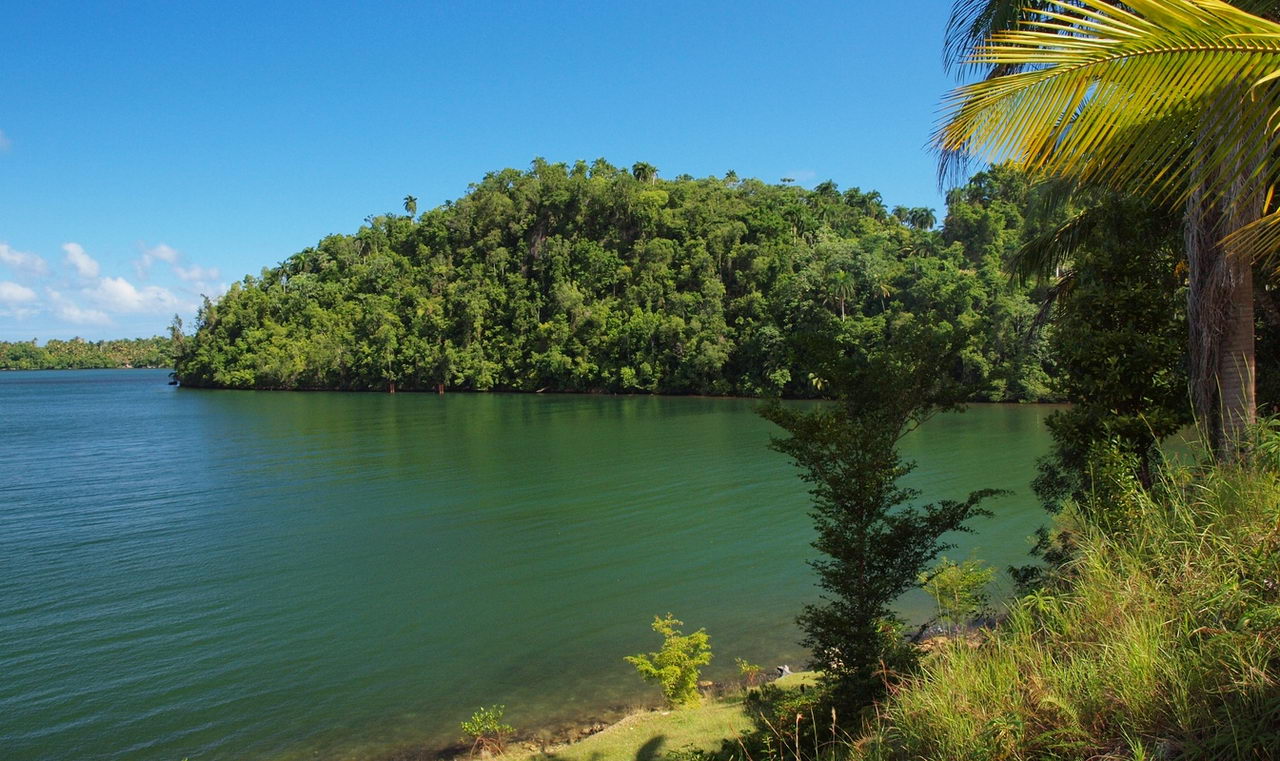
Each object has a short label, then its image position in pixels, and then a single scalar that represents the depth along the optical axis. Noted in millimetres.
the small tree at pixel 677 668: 9445
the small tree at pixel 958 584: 10141
